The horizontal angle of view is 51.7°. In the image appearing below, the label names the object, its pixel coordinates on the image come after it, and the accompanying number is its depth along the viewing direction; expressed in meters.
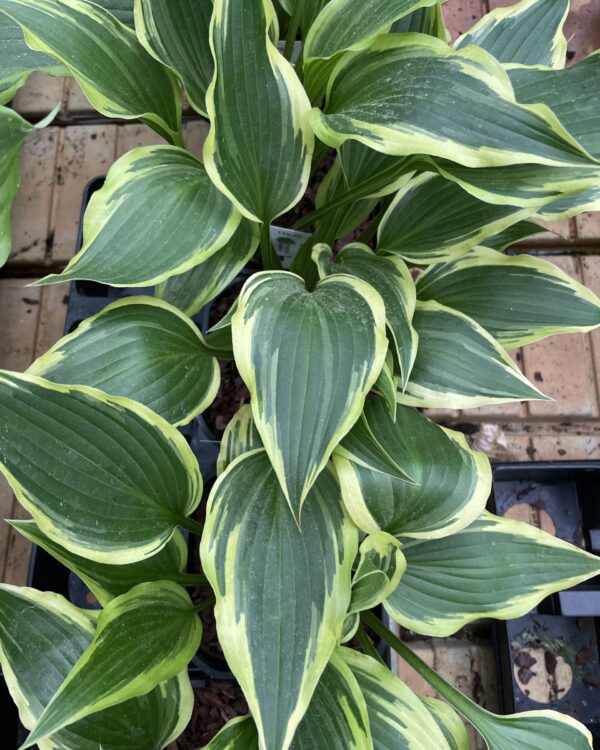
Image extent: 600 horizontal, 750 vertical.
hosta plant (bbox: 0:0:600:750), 0.48
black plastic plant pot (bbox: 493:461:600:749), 0.83
